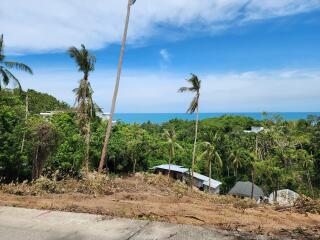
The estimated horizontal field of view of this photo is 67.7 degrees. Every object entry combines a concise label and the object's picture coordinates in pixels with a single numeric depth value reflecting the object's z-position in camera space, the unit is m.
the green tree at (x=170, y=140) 25.17
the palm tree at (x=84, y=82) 14.30
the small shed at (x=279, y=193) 21.50
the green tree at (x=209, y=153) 26.96
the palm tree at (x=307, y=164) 23.92
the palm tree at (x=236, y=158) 31.80
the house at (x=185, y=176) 27.65
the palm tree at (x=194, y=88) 19.78
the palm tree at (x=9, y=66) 14.01
